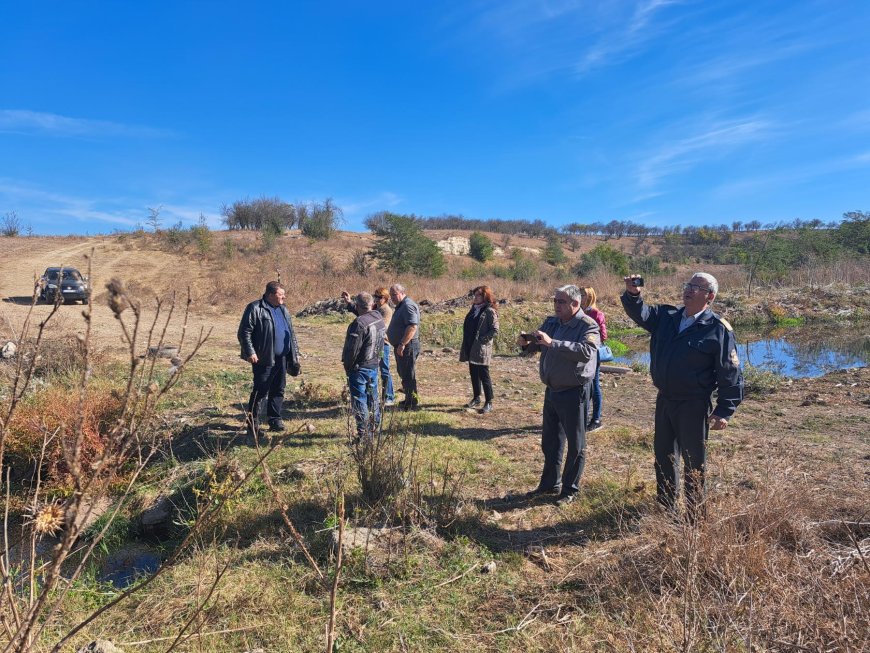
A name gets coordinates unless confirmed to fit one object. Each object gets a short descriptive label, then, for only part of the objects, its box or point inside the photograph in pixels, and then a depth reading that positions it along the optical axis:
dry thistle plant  1.05
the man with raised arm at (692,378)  3.42
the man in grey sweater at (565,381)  3.99
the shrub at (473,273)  28.70
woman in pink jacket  6.23
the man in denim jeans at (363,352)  5.27
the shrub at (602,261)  34.45
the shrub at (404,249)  27.97
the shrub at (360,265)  27.34
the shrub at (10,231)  40.16
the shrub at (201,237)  31.55
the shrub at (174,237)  32.51
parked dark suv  18.09
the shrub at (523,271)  28.44
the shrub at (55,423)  4.98
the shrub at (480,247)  47.97
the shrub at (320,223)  40.94
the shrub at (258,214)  48.16
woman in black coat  6.64
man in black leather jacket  5.51
